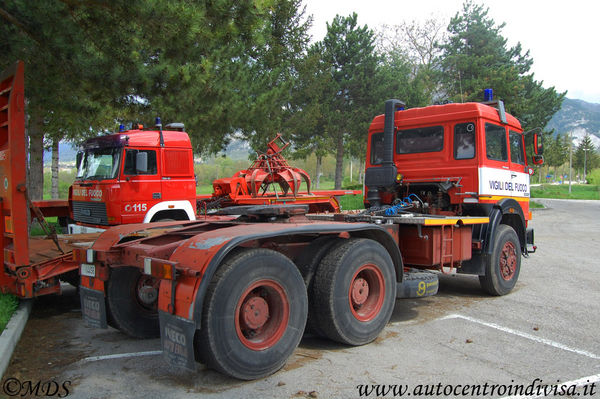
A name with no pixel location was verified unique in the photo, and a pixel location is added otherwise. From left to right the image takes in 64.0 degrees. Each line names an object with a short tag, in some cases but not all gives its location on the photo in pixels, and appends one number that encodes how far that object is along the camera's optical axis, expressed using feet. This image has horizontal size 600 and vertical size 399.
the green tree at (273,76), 55.67
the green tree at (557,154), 199.35
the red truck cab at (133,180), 27.63
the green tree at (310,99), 84.07
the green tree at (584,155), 250.98
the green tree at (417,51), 122.01
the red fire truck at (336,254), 12.71
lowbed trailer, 17.65
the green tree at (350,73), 90.53
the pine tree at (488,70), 99.45
